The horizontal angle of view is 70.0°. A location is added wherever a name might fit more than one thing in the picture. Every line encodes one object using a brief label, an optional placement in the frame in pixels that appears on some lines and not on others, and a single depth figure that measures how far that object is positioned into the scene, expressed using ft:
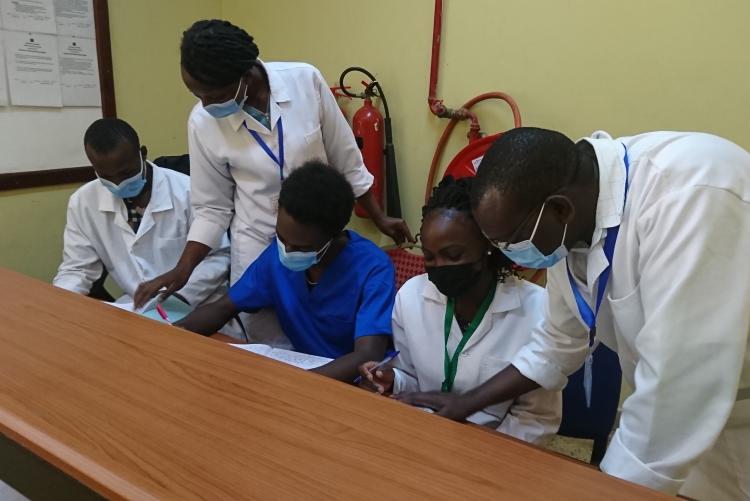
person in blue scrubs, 4.41
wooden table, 2.12
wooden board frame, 7.49
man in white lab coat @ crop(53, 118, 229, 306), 5.94
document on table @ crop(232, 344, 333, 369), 4.24
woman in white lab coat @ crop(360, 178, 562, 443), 3.86
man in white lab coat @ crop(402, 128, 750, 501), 2.20
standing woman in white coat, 4.82
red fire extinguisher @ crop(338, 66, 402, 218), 8.13
